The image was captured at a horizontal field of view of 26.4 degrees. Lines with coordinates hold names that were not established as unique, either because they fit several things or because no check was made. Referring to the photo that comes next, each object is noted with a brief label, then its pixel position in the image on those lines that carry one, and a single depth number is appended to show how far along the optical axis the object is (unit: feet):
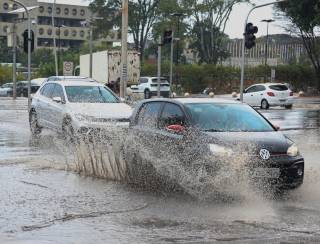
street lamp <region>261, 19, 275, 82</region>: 227.61
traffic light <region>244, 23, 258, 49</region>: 89.61
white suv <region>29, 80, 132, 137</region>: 52.28
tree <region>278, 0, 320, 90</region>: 127.24
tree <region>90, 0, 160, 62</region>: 251.39
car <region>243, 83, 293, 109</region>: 127.34
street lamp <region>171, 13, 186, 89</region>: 234.99
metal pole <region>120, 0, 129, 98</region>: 84.94
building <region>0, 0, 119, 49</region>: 435.12
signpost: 130.13
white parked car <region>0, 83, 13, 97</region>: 202.59
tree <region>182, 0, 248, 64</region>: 240.73
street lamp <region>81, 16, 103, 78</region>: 237.14
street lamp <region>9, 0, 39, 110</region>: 104.92
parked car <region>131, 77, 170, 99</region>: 165.89
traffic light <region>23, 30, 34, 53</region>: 109.17
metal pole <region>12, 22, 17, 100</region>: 168.75
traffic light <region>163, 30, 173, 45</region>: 97.36
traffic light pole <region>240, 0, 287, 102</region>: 89.14
